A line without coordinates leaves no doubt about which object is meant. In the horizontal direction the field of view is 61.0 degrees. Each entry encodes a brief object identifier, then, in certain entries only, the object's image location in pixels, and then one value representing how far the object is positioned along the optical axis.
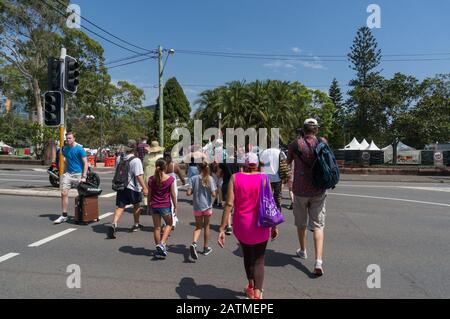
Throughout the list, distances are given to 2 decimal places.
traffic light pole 10.34
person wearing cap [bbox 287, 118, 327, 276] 4.93
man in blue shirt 7.73
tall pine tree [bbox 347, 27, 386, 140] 33.25
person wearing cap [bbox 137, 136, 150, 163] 9.16
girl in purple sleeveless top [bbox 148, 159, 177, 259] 5.51
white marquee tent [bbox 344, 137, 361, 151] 44.86
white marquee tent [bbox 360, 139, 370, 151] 44.71
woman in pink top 3.90
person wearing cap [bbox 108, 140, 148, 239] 6.91
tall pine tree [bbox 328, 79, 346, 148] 72.50
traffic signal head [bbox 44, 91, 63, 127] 10.73
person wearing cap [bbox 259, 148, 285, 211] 7.71
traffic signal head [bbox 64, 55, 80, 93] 11.03
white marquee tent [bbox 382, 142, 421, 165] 37.97
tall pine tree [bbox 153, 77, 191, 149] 57.50
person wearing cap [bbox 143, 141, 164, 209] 8.10
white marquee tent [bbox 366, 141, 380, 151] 43.59
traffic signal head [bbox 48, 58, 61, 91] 10.96
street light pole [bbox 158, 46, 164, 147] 26.77
